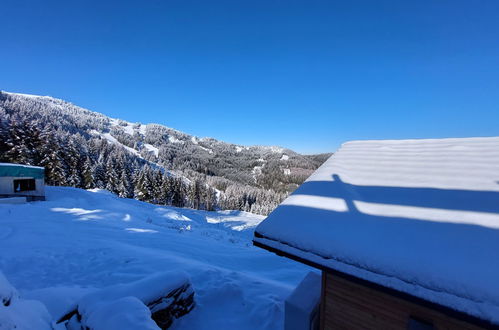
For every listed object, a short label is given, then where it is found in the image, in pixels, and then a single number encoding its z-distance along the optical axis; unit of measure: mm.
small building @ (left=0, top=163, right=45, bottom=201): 17719
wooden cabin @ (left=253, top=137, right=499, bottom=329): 1809
